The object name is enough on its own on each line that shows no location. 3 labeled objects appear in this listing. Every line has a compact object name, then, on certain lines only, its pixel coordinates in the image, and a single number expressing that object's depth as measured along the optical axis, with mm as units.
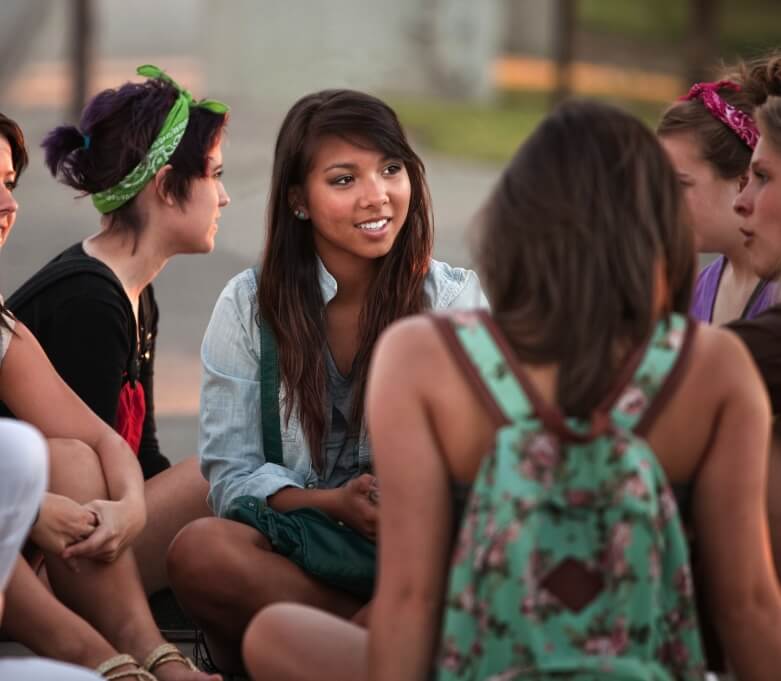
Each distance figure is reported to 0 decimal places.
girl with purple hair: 6032
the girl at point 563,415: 4293
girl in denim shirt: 6815
